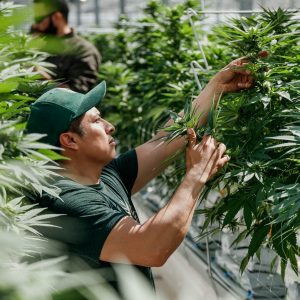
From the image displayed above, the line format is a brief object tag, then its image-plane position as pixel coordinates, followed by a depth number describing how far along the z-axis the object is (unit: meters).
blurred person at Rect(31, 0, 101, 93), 3.45
